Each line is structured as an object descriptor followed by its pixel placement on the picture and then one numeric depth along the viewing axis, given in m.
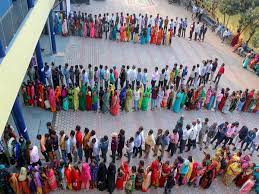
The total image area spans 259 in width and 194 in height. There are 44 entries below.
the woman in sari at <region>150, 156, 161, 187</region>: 8.63
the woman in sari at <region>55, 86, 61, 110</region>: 11.16
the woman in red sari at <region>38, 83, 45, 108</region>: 11.05
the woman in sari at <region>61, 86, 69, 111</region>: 11.20
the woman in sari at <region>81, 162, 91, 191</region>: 8.33
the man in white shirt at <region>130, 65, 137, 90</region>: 12.88
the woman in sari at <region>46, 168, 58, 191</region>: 8.18
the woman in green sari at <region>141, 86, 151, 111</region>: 11.75
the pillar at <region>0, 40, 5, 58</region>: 6.90
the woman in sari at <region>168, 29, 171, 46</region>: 17.23
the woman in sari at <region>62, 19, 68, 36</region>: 16.78
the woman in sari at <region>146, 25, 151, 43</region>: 17.20
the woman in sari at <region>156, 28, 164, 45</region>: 17.20
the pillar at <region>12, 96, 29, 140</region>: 9.06
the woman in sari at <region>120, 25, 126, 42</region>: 17.06
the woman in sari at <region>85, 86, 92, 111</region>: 11.33
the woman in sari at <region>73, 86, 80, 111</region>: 11.25
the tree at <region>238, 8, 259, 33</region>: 16.72
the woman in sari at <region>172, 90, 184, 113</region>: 11.88
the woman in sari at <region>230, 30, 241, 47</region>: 18.19
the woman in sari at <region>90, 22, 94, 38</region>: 17.05
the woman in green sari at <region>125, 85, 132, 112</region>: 11.48
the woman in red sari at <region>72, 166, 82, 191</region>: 8.38
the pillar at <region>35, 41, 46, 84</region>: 12.07
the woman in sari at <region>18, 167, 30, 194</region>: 7.90
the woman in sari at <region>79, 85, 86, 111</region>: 11.38
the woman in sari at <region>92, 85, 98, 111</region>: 11.40
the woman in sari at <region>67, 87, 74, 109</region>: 11.30
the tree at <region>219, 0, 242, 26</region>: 17.77
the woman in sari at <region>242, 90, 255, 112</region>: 12.49
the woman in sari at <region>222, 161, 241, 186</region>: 9.23
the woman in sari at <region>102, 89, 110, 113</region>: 11.28
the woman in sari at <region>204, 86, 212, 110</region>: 12.36
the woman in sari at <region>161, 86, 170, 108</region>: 12.23
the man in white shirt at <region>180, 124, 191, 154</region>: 9.87
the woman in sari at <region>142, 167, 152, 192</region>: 8.68
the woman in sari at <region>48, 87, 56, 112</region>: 11.02
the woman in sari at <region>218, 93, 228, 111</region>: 12.31
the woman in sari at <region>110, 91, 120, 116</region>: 11.39
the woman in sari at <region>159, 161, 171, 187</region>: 8.63
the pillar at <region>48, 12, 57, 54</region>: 14.73
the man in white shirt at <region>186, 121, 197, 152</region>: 9.89
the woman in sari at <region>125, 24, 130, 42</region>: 17.09
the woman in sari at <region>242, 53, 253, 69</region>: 16.35
